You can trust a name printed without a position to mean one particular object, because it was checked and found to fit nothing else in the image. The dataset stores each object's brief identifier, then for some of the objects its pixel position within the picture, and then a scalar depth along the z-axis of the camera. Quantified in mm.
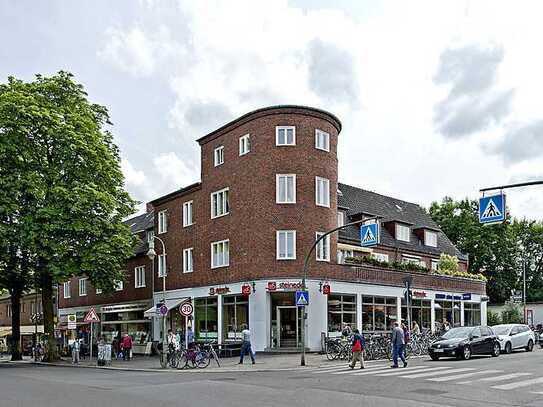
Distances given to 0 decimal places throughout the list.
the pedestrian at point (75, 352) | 38897
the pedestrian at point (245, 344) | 30766
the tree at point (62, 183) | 36438
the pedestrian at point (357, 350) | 26078
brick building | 37719
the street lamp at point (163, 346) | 30892
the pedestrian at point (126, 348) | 40344
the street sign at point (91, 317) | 37781
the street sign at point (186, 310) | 32438
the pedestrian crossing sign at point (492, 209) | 20391
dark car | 29219
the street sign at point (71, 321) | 39791
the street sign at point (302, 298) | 29812
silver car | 33625
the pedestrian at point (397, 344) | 25875
